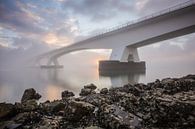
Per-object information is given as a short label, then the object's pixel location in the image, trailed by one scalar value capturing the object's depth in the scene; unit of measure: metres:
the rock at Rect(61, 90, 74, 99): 12.93
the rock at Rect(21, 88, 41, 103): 10.85
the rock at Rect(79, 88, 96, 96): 12.44
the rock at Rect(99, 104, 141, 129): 4.57
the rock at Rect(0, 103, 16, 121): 6.55
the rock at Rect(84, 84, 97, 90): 14.74
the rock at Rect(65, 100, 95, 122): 5.59
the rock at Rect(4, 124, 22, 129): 5.42
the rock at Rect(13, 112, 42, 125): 5.98
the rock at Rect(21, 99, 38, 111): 7.14
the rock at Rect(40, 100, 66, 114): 7.08
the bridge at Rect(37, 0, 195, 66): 28.45
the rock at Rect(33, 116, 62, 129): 5.29
